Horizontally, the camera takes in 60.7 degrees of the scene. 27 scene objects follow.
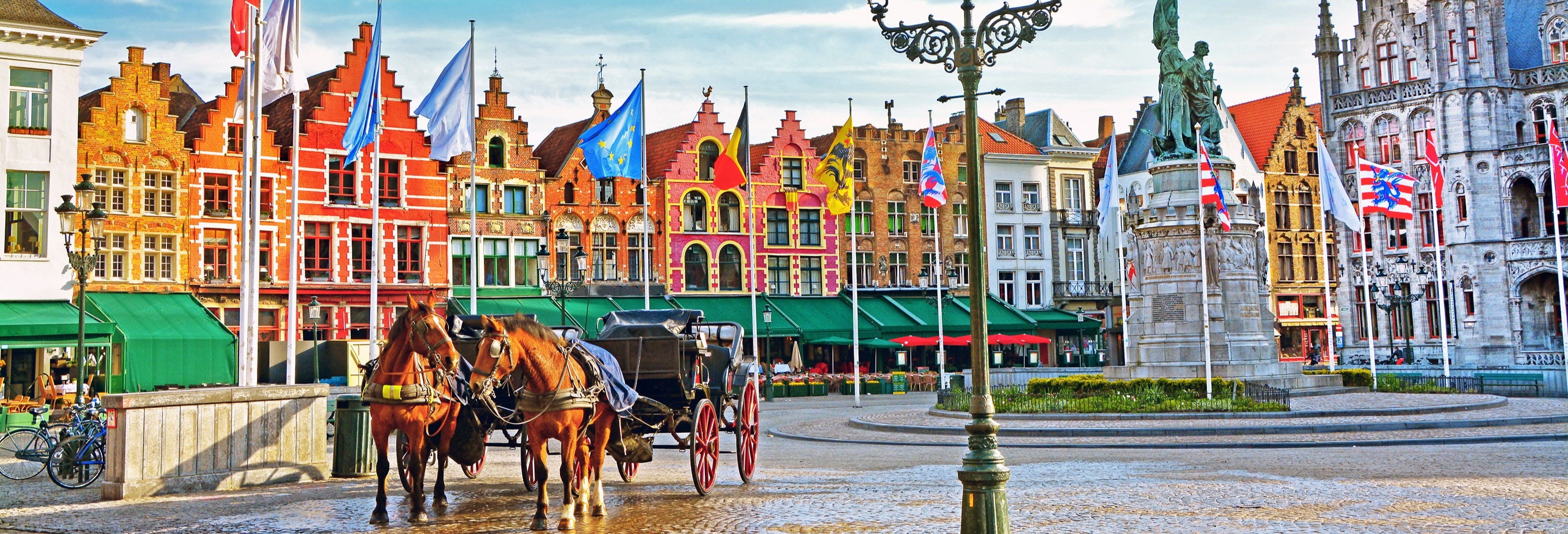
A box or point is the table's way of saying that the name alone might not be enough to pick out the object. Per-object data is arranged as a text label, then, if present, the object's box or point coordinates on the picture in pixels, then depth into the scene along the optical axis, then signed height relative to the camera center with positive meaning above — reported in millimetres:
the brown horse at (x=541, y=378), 10625 -66
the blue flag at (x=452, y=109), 28406 +5588
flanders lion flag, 35094 +4892
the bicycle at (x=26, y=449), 16031 -825
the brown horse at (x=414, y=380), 10961 -61
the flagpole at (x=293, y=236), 23562 +2533
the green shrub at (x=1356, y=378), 31516 -661
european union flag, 31641 +5324
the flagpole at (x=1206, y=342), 24703 +232
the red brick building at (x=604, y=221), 47000 +5267
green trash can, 15602 -768
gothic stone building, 51312 +7886
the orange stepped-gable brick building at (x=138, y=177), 38438 +5899
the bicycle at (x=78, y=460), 14984 -902
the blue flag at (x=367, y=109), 26203 +5238
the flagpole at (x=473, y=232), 29719 +3210
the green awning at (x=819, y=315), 48781 +1783
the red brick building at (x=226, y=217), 40250 +4868
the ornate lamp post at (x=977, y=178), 9102 +1303
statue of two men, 28031 +5473
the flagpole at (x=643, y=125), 32781 +5925
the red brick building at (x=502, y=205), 45438 +5661
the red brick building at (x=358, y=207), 42156 +5326
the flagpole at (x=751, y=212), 37656 +5557
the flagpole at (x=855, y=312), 34750 +1311
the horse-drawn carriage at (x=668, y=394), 12625 -276
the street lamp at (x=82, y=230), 21312 +2434
